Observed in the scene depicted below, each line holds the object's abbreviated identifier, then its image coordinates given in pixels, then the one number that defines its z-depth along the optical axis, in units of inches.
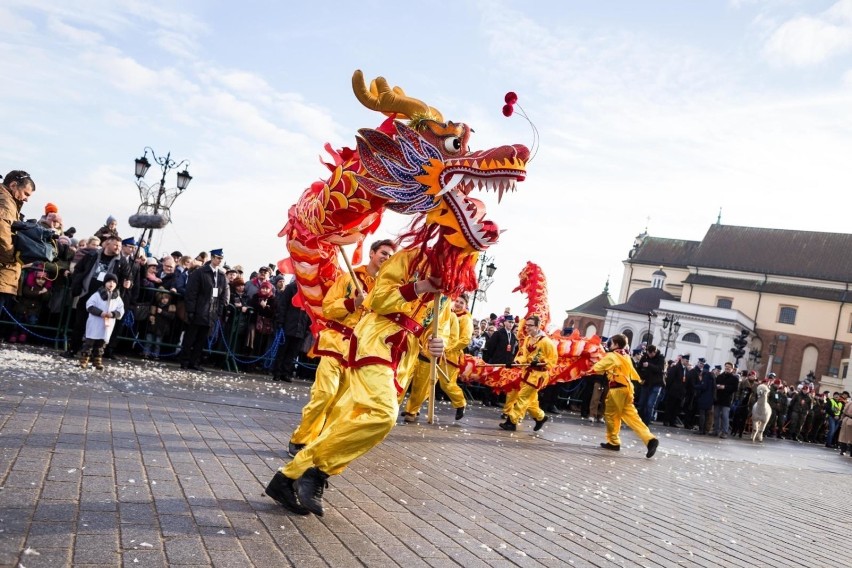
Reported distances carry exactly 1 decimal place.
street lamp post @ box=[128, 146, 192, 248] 812.6
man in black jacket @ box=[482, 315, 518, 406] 641.6
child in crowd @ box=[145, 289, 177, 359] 525.7
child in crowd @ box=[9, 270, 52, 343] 476.7
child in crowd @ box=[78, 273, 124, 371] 417.1
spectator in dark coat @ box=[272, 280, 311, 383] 536.1
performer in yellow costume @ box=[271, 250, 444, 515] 190.4
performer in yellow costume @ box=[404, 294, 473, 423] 434.0
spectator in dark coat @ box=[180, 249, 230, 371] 503.2
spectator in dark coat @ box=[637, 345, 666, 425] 710.5
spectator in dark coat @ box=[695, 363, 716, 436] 824.3
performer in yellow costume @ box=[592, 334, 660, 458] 457.7
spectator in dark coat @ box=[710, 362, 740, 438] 824.9
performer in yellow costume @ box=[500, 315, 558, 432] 484.1
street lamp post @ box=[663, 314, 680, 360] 2417.9
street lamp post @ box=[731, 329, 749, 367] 1505.9
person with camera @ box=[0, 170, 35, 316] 266.8
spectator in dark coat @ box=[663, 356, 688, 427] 844.0
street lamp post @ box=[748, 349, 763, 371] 2507.1
